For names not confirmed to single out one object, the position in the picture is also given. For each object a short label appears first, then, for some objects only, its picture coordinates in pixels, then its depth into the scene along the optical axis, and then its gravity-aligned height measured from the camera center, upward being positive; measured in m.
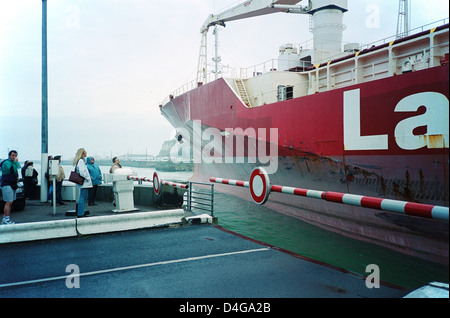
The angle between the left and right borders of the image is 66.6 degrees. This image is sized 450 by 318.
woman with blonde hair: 7.40 -0.52
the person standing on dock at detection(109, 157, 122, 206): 10.50 -0.03
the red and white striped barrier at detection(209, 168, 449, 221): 3.15 -0.47
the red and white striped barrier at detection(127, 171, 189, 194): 8.84 -0.57
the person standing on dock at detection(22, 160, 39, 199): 11.30 -0.55
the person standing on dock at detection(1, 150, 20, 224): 6.62 -0.36
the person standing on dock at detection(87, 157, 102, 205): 10.16 -0.41
